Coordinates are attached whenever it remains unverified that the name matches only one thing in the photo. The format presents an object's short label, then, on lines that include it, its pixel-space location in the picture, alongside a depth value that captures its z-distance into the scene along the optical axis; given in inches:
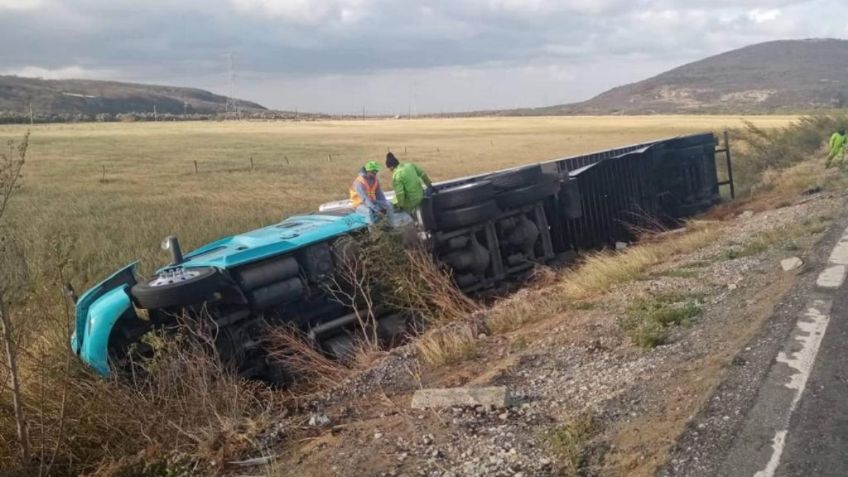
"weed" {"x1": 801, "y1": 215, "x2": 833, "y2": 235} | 384.6
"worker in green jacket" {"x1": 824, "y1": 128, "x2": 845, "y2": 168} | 799.1
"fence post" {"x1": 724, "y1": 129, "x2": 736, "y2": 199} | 674.2
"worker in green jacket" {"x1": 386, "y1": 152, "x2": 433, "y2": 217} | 369.1
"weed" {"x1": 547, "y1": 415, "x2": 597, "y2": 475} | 152.8
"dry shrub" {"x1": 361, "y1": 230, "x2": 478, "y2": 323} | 314.2
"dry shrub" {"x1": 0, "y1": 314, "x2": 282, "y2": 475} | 188.7
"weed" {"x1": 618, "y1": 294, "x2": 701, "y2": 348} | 226.1
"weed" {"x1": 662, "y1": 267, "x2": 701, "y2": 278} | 313.1
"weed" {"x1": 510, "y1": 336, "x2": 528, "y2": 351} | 243.9
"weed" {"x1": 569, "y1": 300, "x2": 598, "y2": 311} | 281.9
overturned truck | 267.9
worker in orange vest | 354.6
